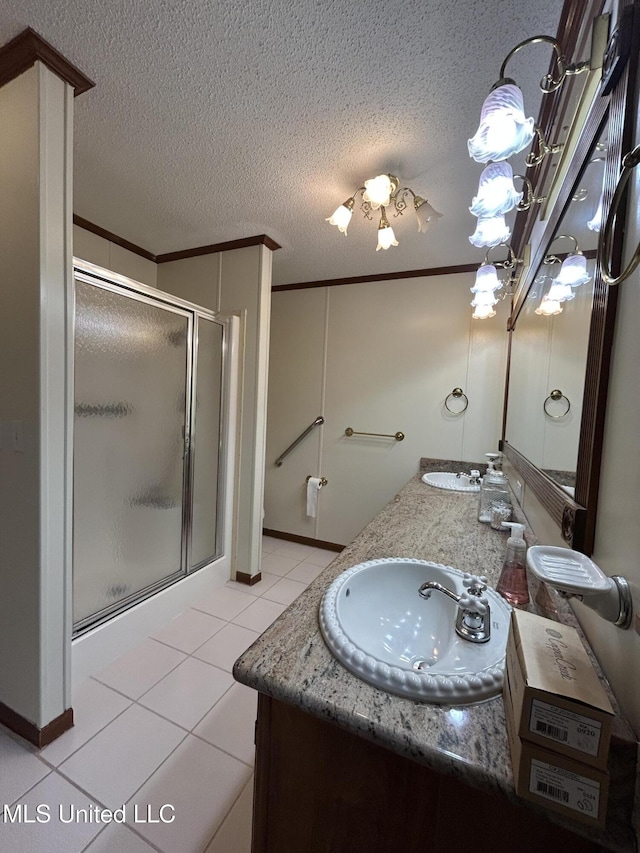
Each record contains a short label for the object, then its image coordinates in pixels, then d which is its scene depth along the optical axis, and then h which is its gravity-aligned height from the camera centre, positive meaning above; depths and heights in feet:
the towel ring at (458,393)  8.09 +0.42
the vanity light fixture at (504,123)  2.56 +2.26
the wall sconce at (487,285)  5.59 +2.18
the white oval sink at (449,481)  6.64 -1.51
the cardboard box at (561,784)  1.24 -1.38
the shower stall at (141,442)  4.95 -0.80
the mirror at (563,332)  2.32 +0.75
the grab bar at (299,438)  9.60 -1.02
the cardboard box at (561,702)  1.24 -1.10
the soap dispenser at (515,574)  2.70 -1.31
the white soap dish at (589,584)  1.53 -0.77
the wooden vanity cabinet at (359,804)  1.47 -1.92
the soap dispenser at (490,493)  4.57 -1.11
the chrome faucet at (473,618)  2.22 -1.37
